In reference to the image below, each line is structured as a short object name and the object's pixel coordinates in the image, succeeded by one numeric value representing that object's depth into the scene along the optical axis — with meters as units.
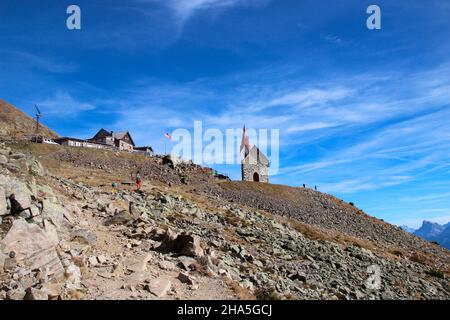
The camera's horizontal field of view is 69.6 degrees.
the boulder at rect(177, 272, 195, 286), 13.78
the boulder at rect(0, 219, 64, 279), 12.50
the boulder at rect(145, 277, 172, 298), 12.34
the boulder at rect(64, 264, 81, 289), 11.71
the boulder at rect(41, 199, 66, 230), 16.05
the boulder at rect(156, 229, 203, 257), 17.09
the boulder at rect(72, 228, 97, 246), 15.92
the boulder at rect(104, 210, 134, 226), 20.20
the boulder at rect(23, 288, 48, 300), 10.12
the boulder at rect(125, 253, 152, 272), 14.12
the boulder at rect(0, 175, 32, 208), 15.33
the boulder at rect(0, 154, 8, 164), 19.41
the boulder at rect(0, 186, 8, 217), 14.62
